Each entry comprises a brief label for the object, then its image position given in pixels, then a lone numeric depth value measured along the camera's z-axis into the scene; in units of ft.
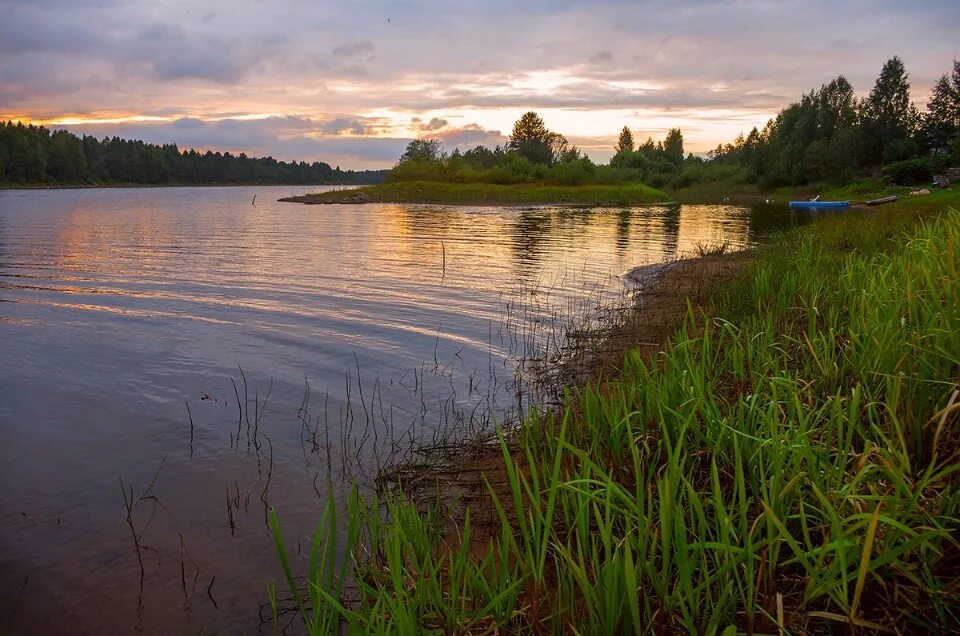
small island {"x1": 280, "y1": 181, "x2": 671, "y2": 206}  282.17
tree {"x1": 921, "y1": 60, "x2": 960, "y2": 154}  242.93
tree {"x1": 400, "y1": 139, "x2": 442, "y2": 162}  409.98
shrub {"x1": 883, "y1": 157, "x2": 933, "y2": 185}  208.44
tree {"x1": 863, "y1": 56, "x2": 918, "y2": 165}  255.09
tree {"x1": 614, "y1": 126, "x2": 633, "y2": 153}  603.26
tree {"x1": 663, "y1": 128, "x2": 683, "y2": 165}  526.00
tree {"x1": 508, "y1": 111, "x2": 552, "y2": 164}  384.47
